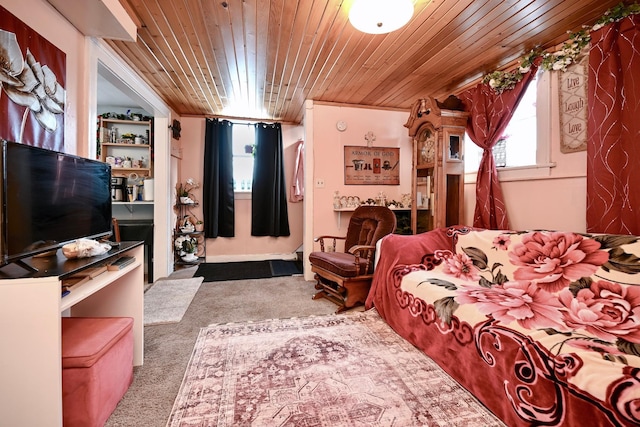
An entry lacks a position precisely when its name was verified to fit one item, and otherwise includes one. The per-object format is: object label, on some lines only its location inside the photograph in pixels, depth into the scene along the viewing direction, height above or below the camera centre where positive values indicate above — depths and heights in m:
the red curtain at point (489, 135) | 2.39 +0.72
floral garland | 1.65 +1.18
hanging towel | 4.58 +0.60
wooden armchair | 2.55 -0.50
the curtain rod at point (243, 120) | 4.37 +1.49
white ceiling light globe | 1.59 +1.19
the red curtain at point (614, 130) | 1.59 +0.51
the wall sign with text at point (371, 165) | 3.62 +0.61
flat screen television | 1.07 +0.04
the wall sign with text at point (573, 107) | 1.91 +0.76
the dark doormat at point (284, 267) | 3.80 -0.86
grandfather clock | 2.71 +0.54
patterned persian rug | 1.27 -0.96
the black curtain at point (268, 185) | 4.46 +0.42
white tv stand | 0.97 -0.50
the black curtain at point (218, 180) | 4.27 +0.47
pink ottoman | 1.13 -0.70
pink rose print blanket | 0.97 -0.52
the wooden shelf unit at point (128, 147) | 3.70 +0.88
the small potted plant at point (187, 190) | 4.01 +0.30
